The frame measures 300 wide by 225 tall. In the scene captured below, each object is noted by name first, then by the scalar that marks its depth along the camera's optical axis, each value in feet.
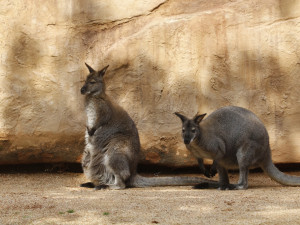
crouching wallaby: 49.37
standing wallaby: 52.54
